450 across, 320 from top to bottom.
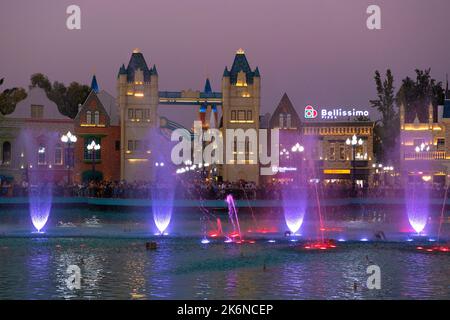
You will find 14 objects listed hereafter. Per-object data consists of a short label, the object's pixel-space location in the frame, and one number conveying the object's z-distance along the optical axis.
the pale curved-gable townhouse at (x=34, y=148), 93.38
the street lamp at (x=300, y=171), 101.68
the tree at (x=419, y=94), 106.38
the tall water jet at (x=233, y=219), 43.68
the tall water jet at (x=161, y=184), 57.12
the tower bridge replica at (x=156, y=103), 97.00
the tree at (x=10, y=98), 108.94
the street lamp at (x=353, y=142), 68.50
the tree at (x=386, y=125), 104.81
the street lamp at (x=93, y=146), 70.69
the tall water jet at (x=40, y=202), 55.55
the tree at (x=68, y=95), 118.69
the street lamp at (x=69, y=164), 91.22
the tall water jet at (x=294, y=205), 57.85
